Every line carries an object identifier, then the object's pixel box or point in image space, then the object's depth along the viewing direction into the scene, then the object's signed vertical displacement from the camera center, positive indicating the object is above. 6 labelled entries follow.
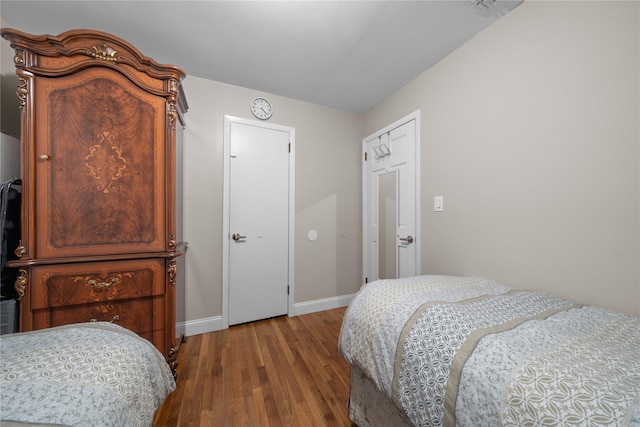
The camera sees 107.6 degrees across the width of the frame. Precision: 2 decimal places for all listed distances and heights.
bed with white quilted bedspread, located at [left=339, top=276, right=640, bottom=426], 0.57 -0.44
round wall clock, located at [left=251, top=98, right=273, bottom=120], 2.55 +1.17
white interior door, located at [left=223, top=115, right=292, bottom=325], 2.46 -0.07
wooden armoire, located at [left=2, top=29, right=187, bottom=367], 1.29 +0.18
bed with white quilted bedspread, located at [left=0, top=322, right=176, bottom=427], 0.45 -0.37
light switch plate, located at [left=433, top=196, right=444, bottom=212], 2.00 +0.09
